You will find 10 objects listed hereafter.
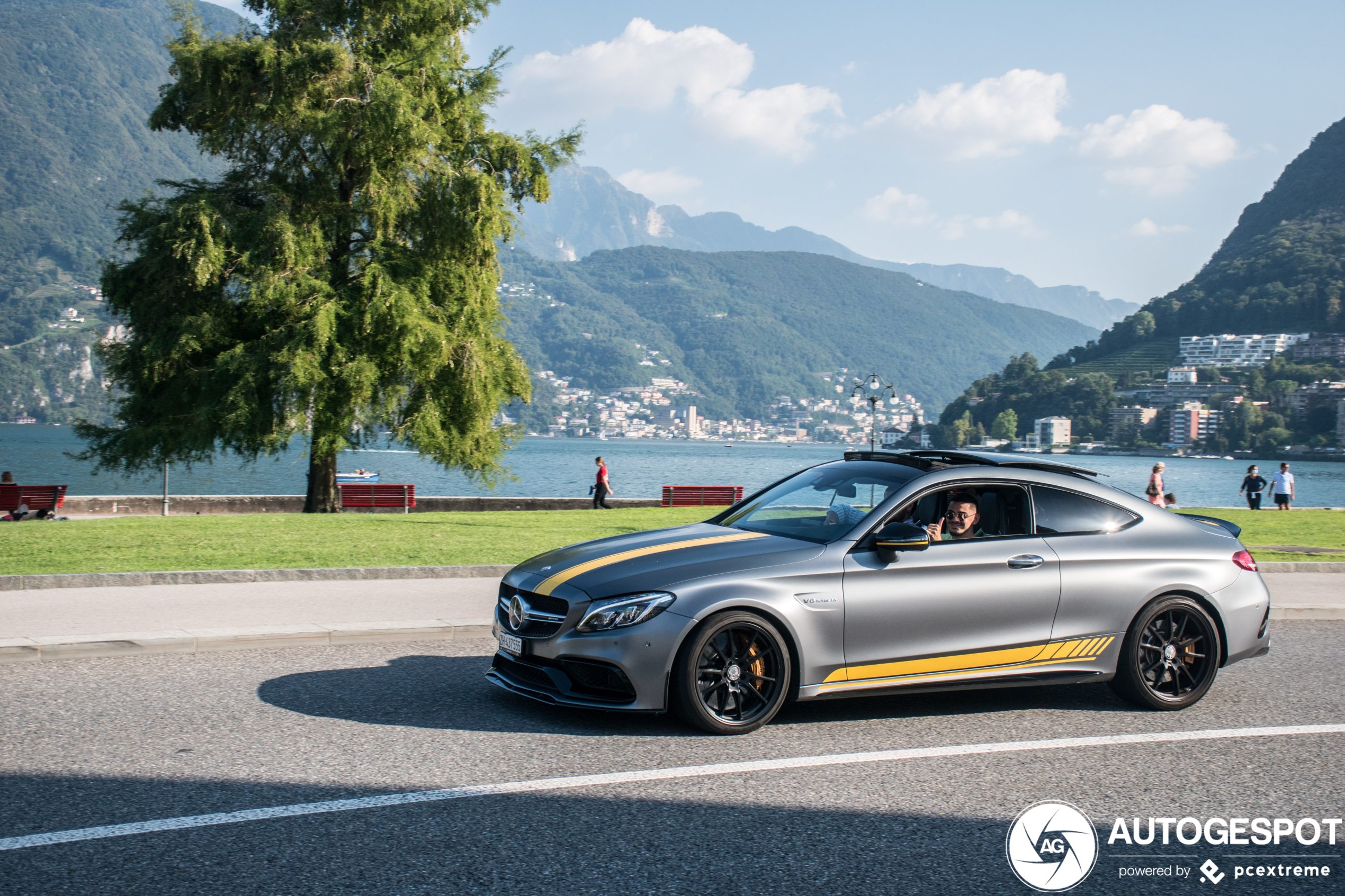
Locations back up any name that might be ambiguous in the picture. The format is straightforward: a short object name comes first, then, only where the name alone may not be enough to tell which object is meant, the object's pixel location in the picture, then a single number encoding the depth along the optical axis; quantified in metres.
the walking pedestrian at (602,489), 26.80
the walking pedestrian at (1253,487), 32.62
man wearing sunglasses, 6.36
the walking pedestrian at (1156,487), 23.61
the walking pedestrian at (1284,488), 31.73
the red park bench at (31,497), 22.52
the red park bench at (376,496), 27.33
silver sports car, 5.59
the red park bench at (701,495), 30.03
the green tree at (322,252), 22.69
